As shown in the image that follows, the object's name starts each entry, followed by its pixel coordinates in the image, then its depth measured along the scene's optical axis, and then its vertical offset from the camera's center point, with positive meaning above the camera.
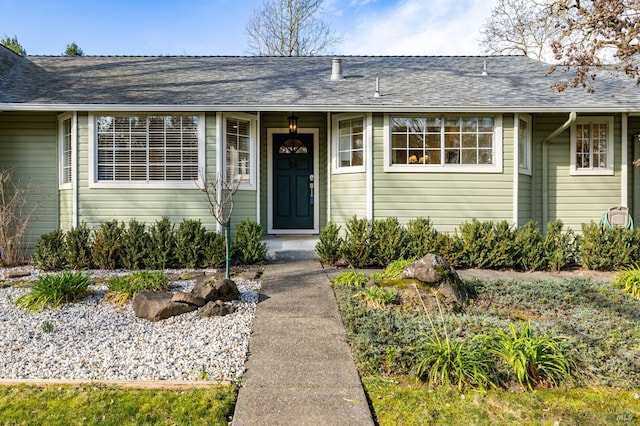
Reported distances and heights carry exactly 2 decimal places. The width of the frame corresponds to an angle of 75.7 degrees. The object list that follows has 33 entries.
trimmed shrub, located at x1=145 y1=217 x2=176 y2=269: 6.73 -0.66
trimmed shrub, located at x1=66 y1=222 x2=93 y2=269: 6.70 -0.69
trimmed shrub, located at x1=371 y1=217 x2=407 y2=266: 6.82 -0.60
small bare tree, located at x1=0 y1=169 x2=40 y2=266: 7.20 -0.19
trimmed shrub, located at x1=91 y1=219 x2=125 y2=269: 6.70 -0.64
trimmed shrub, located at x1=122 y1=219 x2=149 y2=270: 6.72 -0.66
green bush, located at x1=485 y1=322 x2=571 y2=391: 2.95 -1.12
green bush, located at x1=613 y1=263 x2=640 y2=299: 5.19 -0.99
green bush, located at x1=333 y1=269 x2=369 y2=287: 5.42 -0.97
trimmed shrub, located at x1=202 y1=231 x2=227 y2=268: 6.76 -0.74
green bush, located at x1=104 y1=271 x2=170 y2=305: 4.88 -0.97
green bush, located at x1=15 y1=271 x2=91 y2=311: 4.62 -0.99
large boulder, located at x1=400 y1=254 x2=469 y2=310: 4.55 -0.83
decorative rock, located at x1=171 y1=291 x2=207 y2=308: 4.46 -1.00
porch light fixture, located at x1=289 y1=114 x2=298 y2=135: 8.68 +1.77
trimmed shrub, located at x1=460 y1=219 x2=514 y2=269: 6.75 -0.65
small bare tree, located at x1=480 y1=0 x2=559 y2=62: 17.72 +7.85
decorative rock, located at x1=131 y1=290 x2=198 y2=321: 4.27 -1.05
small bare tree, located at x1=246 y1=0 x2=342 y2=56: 19.75 +8.73
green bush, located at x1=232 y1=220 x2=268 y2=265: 6.96 -0.63
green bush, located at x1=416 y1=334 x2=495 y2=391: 2.89 -1.15
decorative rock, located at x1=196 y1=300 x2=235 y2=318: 4.34 -1.10
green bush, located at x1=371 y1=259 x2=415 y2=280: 5.45 -0.88
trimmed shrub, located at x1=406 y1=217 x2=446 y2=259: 6.84 -0.56
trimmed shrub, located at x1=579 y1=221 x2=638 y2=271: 6.71 -0.68
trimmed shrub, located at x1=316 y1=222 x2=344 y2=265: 6.89 -0.66
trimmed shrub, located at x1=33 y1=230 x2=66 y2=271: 6.63 -0.74
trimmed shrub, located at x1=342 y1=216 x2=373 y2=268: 6.84 -0.66
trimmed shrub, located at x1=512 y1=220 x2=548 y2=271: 6.77 -0.73
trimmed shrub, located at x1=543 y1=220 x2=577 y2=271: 6.76 -0.69
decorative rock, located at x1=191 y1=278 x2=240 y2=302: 4.69 -0.96
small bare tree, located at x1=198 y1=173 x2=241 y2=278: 7.46 +0.35
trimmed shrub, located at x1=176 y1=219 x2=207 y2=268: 6.75 -0.61
